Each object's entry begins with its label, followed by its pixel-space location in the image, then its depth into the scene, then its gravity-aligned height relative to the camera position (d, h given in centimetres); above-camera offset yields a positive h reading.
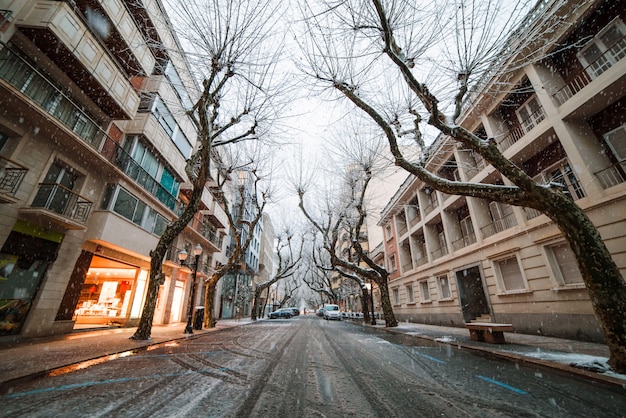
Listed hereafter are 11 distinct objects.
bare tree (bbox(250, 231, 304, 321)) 2578 +288
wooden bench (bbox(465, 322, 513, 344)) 742 -62
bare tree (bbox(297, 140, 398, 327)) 1511 +648
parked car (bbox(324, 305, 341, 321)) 2952 -21
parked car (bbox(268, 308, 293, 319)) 3325 -47
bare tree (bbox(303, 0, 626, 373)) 427 +390
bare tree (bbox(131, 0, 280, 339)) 807 +681
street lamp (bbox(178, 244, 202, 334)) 1125 +96
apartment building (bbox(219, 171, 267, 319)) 2803 +355
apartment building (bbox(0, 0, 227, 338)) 777 +562
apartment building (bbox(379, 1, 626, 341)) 806 +507
